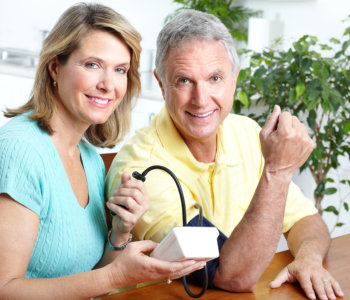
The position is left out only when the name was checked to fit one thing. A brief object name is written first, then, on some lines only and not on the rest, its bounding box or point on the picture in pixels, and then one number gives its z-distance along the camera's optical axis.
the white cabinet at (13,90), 3.94
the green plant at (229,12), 3.23
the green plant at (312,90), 2.37
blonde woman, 1.11
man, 1.22
